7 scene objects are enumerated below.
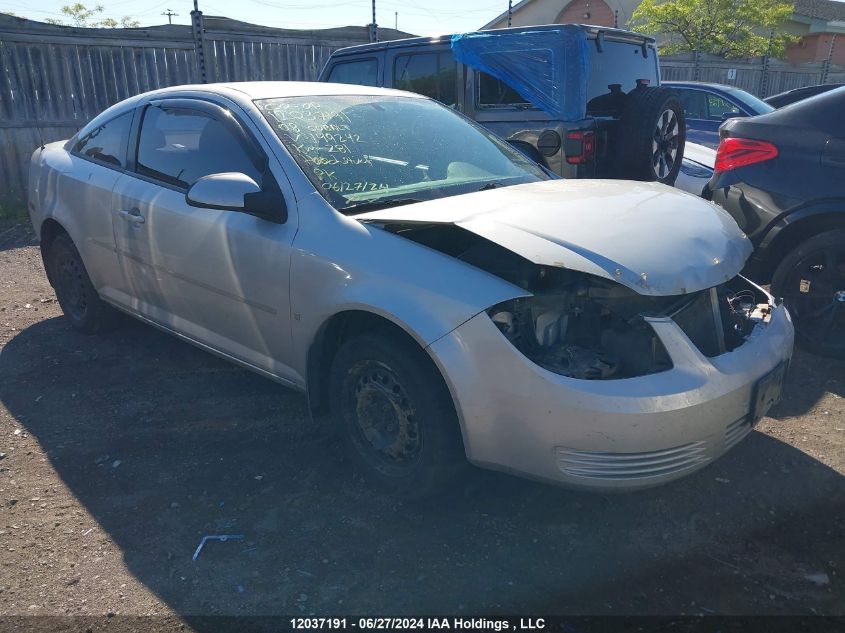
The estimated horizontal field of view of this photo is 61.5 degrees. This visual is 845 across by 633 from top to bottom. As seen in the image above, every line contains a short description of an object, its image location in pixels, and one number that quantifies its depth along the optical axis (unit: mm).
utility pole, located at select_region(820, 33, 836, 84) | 19953
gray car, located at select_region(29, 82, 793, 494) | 2613
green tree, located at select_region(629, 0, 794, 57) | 23156
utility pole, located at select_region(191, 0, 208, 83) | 10375
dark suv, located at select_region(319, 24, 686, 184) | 6098
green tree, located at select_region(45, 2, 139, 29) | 46719
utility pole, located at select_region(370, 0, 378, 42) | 11719
